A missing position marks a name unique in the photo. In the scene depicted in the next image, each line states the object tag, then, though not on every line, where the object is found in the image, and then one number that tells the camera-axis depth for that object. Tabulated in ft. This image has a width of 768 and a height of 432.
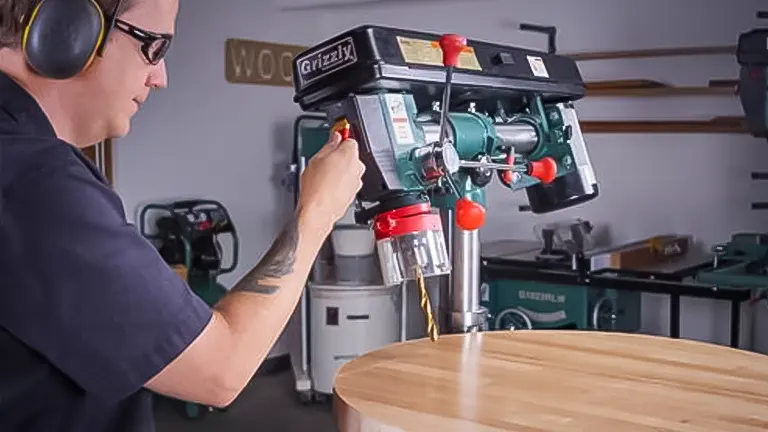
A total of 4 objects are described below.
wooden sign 16.49
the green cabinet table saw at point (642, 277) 11.42
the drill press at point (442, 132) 4.30
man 3.11
